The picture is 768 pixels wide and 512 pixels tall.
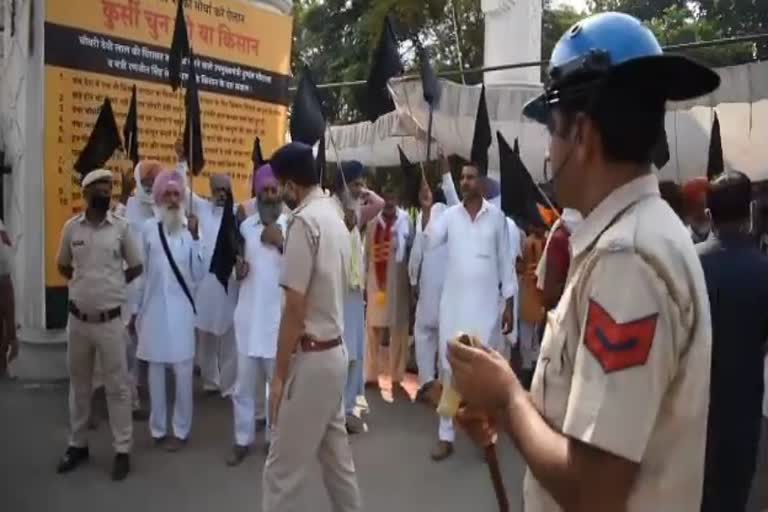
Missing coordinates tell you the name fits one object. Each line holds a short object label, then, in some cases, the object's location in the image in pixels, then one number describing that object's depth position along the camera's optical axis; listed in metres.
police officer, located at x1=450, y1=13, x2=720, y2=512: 1.31
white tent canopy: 7.51
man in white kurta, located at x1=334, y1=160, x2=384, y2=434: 6.67
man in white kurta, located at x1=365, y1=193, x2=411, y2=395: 8.02
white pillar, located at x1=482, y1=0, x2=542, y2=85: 11.55
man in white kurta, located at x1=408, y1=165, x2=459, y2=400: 6.89
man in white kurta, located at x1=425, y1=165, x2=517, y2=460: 6.06
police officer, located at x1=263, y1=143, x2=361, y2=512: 3.85
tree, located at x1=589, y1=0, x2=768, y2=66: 23.20
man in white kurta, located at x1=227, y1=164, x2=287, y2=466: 5.79
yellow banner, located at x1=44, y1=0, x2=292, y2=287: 7.10
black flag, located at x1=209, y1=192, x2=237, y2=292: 5.98
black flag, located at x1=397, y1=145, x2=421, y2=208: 9.09
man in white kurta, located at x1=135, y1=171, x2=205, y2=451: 5.98
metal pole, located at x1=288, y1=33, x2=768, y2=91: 6.42
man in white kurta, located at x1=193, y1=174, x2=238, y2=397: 7.05
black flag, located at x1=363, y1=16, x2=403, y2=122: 6.20
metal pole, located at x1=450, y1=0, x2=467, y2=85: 18.23
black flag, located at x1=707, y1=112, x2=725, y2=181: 6.82
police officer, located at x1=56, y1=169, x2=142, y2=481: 5.29
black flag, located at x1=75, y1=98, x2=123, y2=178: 6.42
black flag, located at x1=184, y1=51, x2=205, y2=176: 6.59
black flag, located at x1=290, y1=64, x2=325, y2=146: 6.18
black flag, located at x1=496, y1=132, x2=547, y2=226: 5.54
